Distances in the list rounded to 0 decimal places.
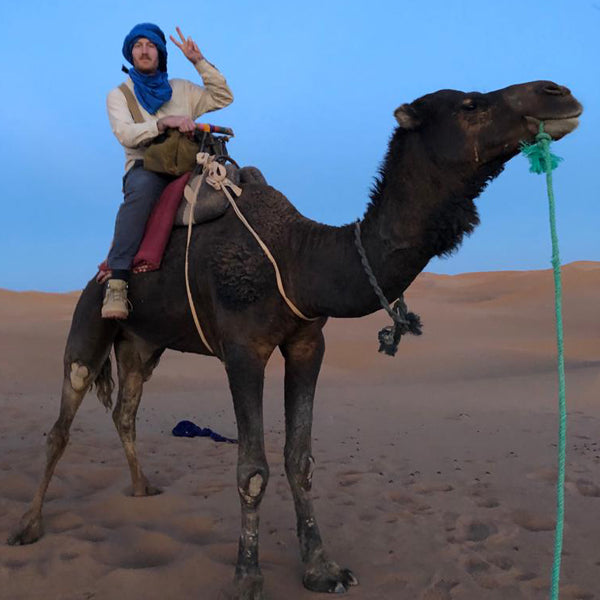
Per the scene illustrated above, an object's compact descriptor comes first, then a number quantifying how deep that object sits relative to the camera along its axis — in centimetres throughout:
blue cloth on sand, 883
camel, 300
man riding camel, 420
